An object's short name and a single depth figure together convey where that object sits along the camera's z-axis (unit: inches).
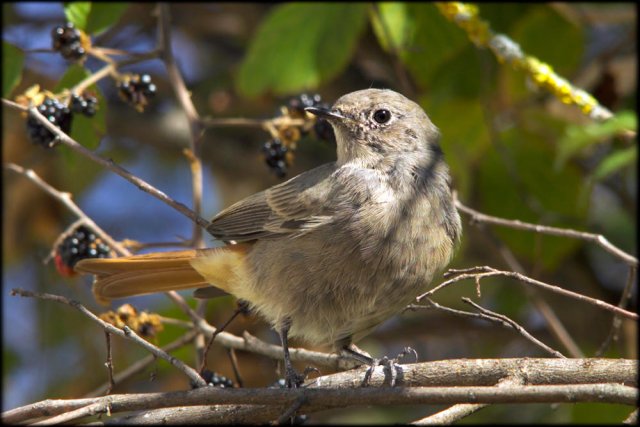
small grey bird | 290.5
